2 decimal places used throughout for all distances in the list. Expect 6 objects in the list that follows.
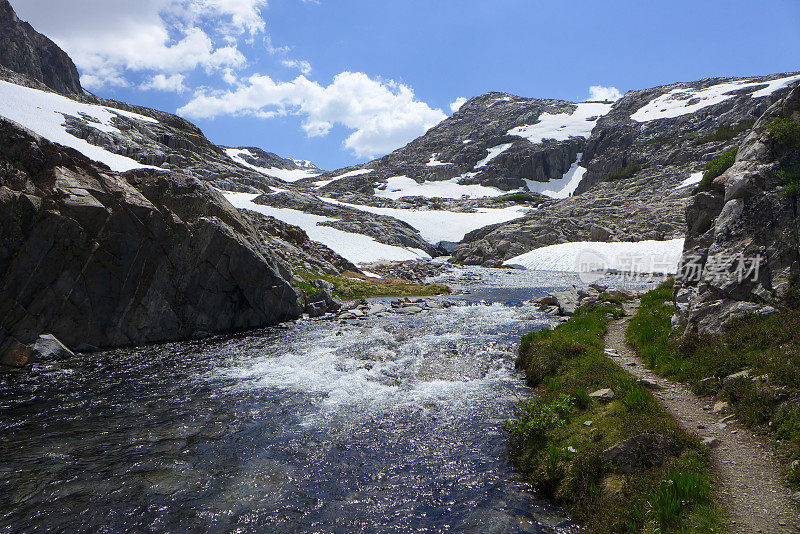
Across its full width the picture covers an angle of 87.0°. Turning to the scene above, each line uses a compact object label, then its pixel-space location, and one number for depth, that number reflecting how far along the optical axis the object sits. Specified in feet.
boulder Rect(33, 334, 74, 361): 63.57
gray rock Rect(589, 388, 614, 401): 41.19
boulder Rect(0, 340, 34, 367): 60.39
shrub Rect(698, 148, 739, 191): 61.82
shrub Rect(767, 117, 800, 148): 50.78
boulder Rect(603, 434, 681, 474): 30.15
